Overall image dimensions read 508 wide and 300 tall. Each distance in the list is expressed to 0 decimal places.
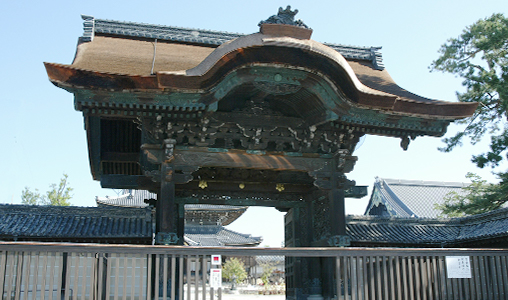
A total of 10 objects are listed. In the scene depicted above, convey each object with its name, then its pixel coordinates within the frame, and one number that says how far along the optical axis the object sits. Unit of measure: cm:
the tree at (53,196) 4069
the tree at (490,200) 1648
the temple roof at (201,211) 2948
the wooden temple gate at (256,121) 852
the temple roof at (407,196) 3119
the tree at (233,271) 3810
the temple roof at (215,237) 3010
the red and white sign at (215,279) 705
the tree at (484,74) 1594
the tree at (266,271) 3938
